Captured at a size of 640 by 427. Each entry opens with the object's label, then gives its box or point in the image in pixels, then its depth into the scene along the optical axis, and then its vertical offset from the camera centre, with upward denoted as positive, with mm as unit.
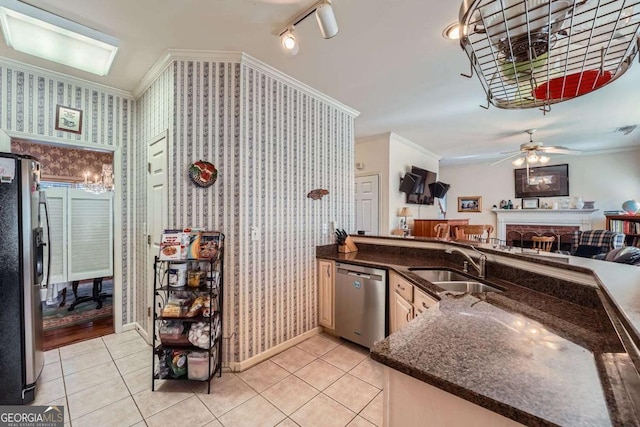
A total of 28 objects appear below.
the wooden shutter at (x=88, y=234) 3488 -252
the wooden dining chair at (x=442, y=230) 4426 -276
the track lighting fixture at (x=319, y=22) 1484 +1165
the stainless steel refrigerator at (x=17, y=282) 1754 -450
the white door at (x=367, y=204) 4570 +190
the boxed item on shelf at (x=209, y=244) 1990 -226
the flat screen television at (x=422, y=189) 4919 +492
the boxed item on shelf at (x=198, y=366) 1963 -1140
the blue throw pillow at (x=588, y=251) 3947 -586
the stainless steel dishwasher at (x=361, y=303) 2379 -858
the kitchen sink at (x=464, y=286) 1856 -537
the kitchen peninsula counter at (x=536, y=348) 623 -454
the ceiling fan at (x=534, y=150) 4012 +995
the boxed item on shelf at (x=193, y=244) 1969 -219
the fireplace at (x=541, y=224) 5730 -257
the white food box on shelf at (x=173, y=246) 1947 -229
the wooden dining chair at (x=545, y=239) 4538 -463
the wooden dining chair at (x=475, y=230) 4125 -261
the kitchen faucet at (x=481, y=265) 1919 -383
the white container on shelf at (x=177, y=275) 2006 -465
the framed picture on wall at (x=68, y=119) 2521 +964
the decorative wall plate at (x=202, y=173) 2146 +351
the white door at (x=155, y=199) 2285 +155
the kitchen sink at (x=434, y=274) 2244 -531
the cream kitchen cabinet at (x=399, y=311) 1991 -786
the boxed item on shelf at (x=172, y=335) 1958 -907
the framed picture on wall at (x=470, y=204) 7082 +275
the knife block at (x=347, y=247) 3049 -384
